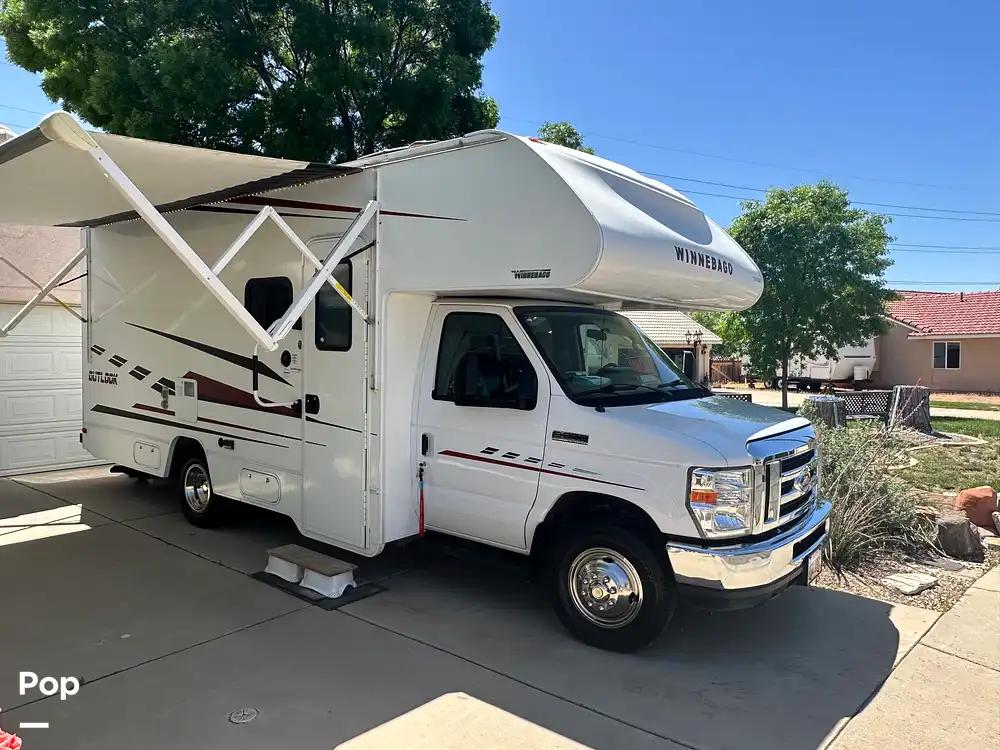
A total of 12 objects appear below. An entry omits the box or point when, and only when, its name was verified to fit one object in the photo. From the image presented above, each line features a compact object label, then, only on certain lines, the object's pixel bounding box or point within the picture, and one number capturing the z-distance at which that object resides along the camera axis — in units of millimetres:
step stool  5488
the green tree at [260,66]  10039
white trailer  34438
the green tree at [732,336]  20484
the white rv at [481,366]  4406
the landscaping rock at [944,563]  6656
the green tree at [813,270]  18531
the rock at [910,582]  6027
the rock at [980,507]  7859
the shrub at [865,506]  6567
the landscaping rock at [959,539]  6895
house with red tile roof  32312
